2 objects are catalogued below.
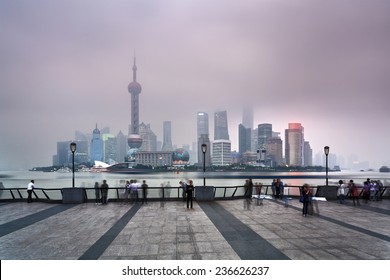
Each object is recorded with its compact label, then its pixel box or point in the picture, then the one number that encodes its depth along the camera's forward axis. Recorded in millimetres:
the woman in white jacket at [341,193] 19391
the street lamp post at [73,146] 21336
